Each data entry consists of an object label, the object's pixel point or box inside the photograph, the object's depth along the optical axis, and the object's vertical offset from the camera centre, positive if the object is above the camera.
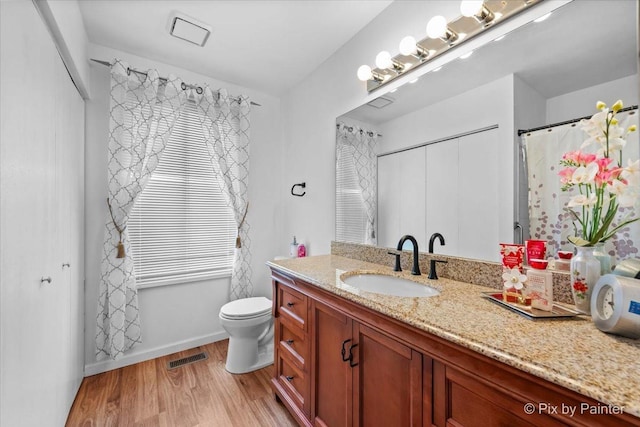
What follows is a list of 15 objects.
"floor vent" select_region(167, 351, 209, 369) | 2.20 -1.24
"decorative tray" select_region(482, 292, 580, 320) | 0.83 -0.31
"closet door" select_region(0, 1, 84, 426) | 0.90 -0.04
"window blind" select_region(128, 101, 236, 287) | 2.31 -0.05
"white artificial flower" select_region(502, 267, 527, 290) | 0.94 -0.22
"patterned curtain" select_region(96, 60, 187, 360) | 2.09 +0.27
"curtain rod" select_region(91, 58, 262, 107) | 2.08 +1.17
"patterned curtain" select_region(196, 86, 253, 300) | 2.55 +0.56
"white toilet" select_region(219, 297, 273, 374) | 2.04 -0.93
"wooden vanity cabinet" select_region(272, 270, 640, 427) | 0.62 -0.53
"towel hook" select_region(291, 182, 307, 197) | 2.58 +0.29
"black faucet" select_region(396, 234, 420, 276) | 1.42 -0.21
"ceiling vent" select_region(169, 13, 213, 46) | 1.84 +1.34
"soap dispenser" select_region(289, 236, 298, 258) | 2.56 -0.33
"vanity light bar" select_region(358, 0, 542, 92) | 1.21 +0.94
